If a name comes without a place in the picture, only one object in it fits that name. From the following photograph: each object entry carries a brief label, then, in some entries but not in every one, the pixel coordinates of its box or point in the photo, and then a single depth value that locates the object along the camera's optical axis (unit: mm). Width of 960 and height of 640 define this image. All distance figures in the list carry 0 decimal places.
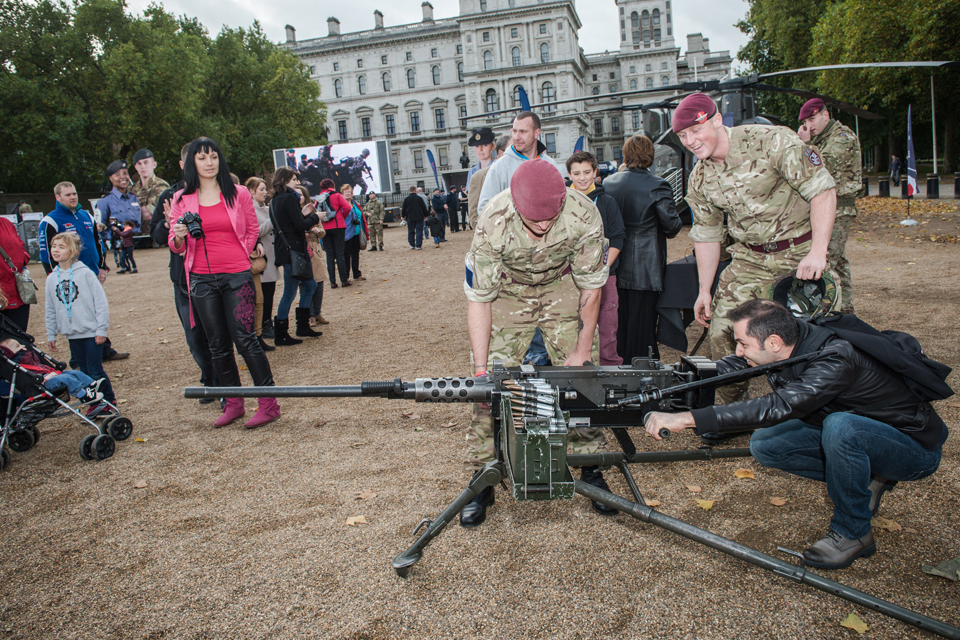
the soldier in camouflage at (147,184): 6531
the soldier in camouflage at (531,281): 3115
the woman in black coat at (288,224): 7844
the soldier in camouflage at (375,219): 19670
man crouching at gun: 2588
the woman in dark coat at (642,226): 5086
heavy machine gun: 2379
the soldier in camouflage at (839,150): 6734
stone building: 83750
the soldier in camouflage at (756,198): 3734
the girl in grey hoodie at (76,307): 5363
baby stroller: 4707
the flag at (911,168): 16106
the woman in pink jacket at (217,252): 4812
